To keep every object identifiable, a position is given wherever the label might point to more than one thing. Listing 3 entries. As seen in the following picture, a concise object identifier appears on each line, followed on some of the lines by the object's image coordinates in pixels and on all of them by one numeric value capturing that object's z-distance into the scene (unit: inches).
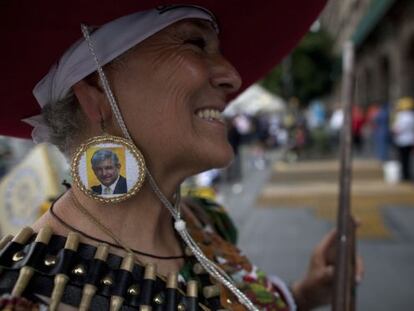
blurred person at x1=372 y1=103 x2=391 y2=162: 477.7
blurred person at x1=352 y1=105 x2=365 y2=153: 624.1
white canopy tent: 890.5
